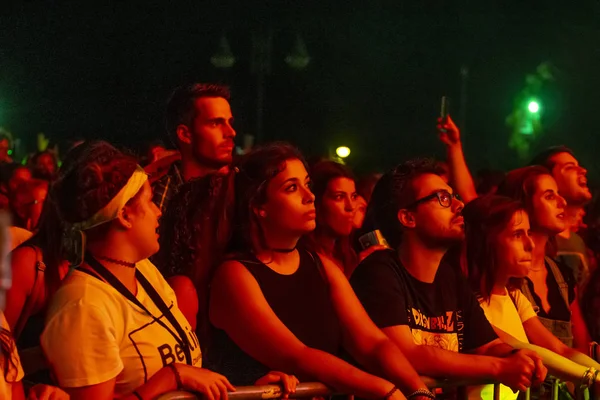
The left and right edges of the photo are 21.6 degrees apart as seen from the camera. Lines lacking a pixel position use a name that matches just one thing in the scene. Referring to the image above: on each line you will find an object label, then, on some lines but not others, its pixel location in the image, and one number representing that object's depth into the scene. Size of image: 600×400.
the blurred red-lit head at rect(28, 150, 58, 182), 13.73
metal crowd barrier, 5.48
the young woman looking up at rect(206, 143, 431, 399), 6.35
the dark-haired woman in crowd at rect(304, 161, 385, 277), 9.17
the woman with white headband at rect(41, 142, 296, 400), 5.18
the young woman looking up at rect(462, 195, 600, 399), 8.38
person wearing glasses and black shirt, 7.11
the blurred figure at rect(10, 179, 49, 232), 10.87
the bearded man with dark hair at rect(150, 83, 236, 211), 8.86
